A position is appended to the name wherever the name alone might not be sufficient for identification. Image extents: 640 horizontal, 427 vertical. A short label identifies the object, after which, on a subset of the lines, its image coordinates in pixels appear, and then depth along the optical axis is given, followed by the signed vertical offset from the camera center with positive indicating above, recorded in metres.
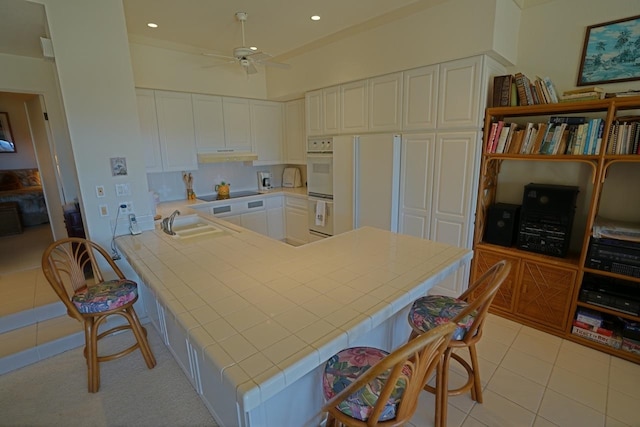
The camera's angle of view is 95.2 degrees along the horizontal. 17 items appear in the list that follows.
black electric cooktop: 4.26 -0.63
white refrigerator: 3.15 -0.33
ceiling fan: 2.63 +0.88
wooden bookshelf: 2.16 -0.89
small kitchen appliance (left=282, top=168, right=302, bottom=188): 5.09 -0.43
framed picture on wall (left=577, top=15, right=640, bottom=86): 2.24 +0.74
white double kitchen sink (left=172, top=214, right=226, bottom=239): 2.57 -0.68
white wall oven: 3.88 -0.43
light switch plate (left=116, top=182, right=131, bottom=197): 2.42 -0.28
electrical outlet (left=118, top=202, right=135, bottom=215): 2.44 -0.43
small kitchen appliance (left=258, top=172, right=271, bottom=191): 4.94 -0.46
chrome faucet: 2.48 -0.59
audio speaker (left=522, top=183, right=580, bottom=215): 2.34 -0.40
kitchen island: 1.00 -0.66
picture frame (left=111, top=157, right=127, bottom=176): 2.38 -0.09
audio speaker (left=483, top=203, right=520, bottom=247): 2.68 -0.67
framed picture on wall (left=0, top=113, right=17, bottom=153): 5.67 +0.41
